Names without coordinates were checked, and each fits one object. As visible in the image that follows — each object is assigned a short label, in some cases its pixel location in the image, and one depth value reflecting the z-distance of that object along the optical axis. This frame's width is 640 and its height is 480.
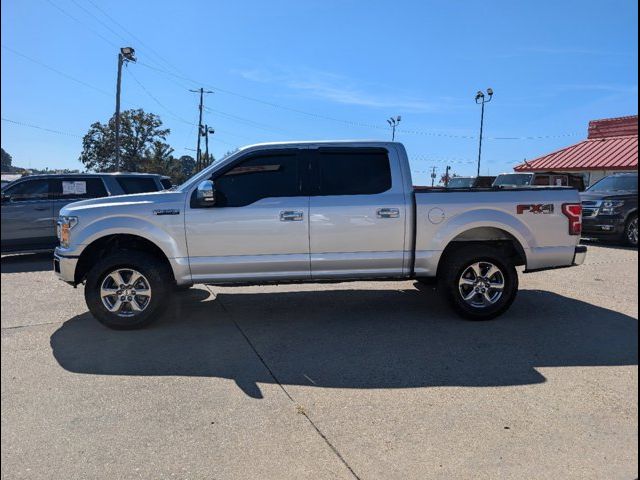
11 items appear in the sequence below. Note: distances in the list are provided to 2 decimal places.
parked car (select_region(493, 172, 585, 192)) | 18.78
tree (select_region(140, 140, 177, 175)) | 54.28
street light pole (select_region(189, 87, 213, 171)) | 53.88
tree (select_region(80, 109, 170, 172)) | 45.84
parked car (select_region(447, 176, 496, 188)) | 24.02
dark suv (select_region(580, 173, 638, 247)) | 11.08
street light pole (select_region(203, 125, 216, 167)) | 56.78
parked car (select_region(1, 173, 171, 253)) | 9.38
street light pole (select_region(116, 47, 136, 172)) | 25.88
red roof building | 25.00
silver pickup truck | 5.00
